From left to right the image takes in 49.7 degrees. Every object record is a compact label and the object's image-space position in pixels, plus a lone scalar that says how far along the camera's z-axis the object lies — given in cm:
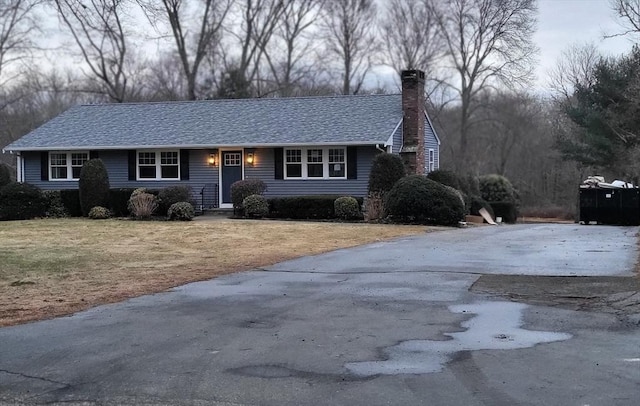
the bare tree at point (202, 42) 5175
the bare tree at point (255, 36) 5309
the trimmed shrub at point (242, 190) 2700
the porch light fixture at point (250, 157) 2930
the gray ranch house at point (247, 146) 2847
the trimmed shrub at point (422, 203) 2436
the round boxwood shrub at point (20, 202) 2744
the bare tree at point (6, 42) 4363
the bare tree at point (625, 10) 3222
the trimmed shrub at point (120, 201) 2784
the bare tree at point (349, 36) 5259
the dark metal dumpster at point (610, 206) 2639
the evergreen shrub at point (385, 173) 2594
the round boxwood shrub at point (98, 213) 2733
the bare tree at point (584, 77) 4475
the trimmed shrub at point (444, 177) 2777
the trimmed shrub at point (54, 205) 2841
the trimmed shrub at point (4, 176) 2855
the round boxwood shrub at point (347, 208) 2567
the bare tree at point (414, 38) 5012
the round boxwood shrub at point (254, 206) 2642
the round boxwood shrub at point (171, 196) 2662
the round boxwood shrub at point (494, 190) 3897
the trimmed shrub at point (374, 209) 2511
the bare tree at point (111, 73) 4962
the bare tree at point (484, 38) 4653
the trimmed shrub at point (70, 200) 2866
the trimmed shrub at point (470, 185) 3154
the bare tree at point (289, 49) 5409
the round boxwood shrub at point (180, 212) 2583
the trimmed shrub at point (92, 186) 2781
